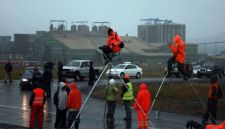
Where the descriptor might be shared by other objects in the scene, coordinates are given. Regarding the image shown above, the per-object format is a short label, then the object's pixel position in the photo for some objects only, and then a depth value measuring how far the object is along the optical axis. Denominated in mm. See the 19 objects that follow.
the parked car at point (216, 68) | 56406
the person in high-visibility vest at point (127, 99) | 18703
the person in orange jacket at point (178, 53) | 15594
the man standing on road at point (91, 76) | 37250
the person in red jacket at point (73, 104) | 15883
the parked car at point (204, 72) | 56600
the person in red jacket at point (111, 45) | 15461
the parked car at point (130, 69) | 51000
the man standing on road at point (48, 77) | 27469
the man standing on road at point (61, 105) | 16375
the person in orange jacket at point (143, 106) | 16094
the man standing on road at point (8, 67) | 38991
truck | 45000
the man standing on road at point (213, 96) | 18125
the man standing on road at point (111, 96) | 18188
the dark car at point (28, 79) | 33003
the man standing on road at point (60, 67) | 34656
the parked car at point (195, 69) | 57647
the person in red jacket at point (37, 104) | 16406
